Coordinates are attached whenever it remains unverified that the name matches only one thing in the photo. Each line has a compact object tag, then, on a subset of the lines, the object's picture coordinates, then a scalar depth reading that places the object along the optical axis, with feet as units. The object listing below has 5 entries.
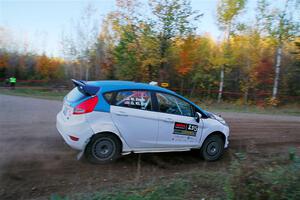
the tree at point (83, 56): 105.40
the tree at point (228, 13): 80.89
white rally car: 19.66
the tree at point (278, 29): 71.61
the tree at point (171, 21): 73.61
